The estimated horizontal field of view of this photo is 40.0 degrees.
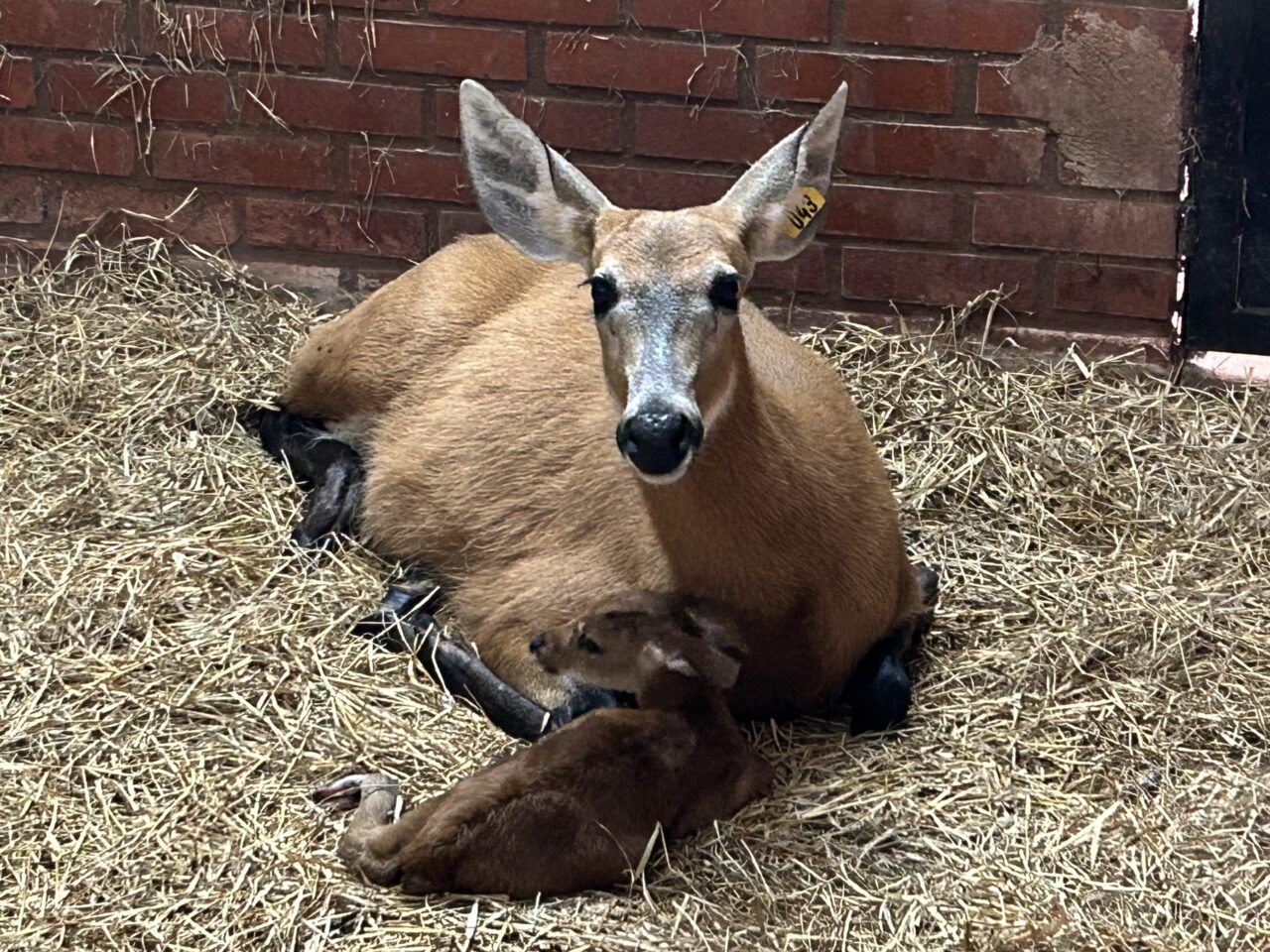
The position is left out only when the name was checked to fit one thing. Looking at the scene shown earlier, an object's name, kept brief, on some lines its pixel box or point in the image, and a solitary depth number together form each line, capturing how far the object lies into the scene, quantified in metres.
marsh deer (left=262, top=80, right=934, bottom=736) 3.31
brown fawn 2.97
